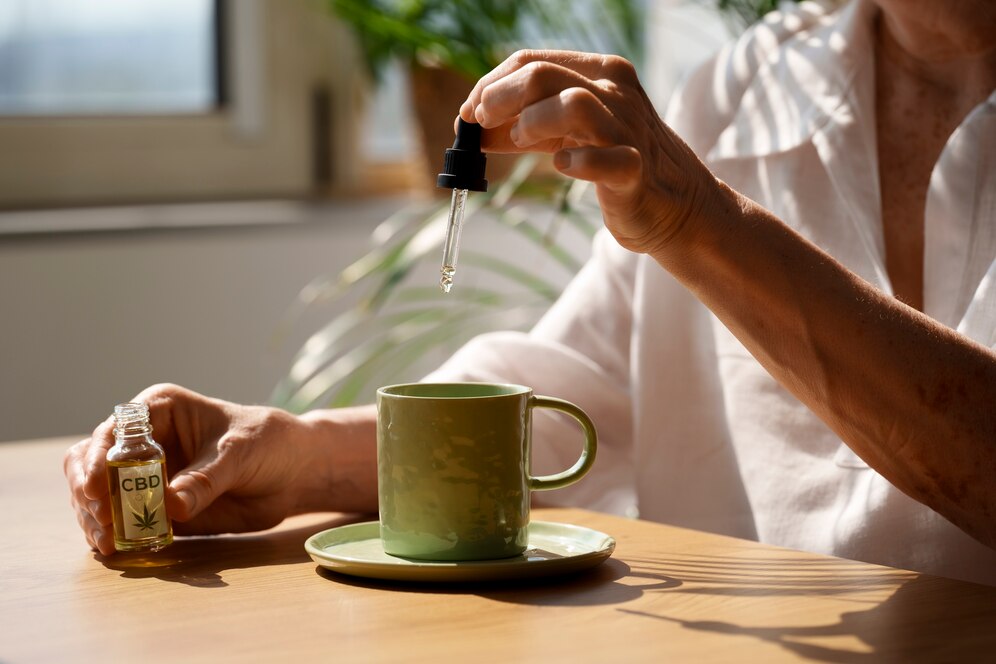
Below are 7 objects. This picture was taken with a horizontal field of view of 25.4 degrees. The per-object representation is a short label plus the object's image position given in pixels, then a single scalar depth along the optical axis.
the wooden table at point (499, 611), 0.97
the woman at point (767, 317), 1.11
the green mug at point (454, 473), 1.06
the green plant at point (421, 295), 1.81
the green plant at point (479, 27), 1.98
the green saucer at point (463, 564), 1.06
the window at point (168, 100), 2.50
